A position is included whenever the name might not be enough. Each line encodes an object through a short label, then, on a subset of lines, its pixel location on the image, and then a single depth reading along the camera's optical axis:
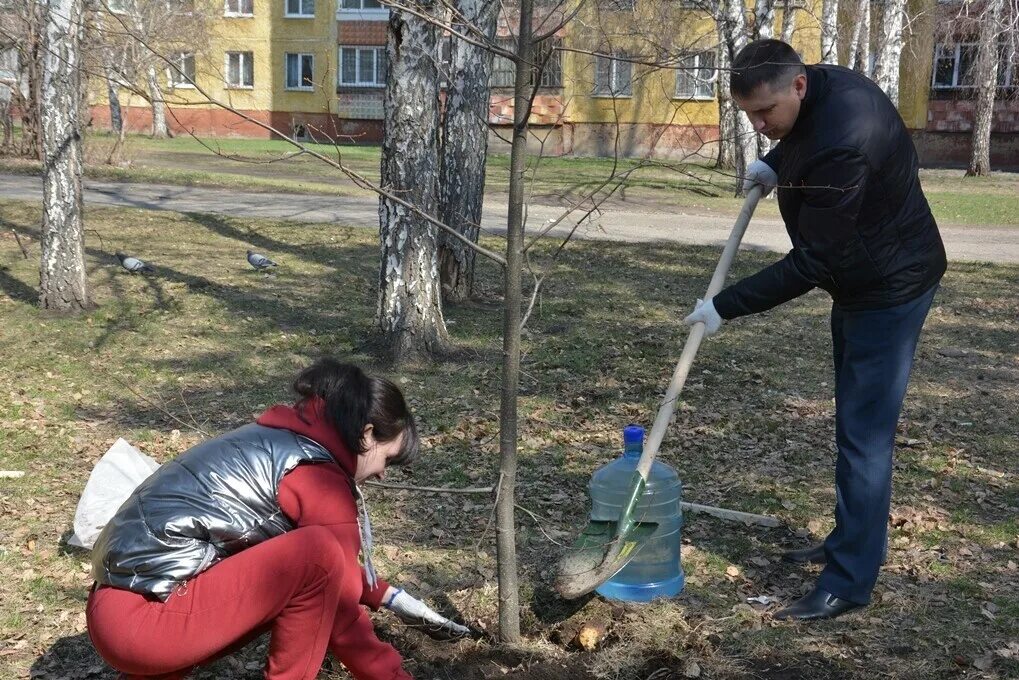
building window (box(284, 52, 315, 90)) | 38.09
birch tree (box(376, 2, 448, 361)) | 6.70
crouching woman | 2.58
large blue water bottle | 3.92
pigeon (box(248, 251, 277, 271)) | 10.50
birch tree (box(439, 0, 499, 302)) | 8.81
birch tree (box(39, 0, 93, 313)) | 7.88
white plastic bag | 4.09
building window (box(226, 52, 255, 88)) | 39.56
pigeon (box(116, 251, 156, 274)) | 9.95
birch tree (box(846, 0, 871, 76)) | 19.66
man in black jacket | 3.44
